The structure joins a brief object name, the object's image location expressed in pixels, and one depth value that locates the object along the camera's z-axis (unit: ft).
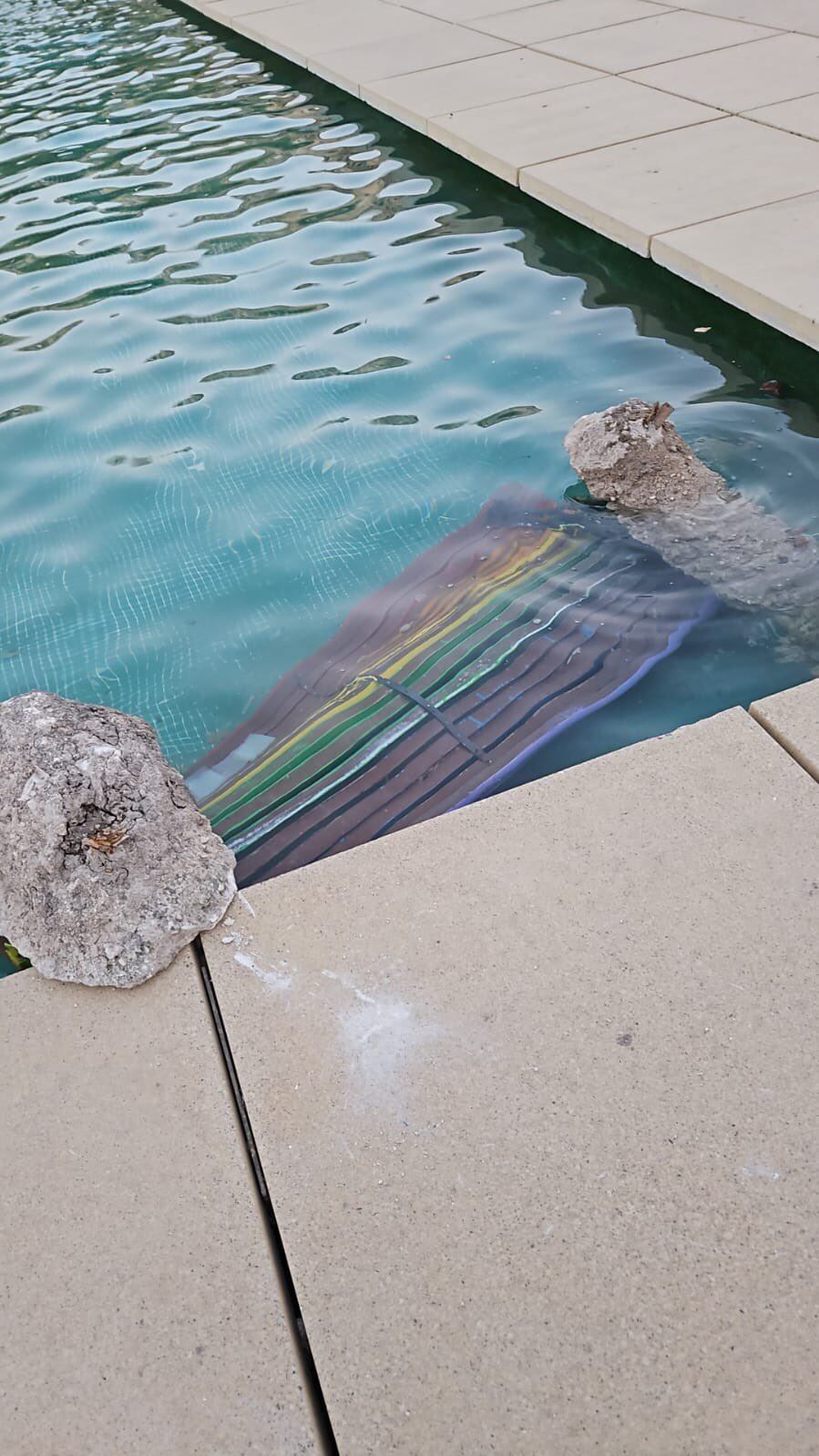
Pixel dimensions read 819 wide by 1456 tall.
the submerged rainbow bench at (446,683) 9.14
